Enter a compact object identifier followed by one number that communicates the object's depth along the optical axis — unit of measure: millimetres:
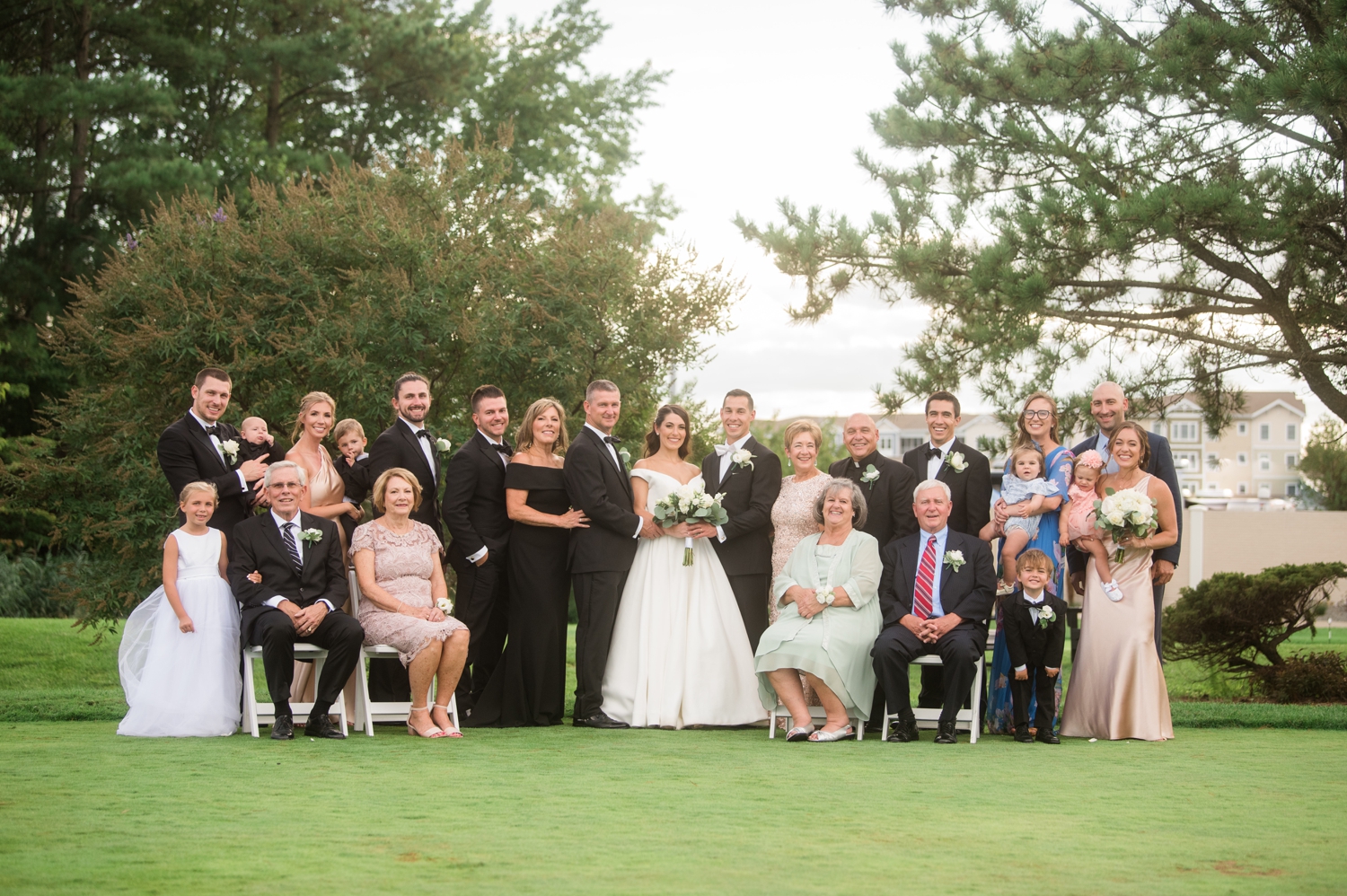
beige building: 93375
